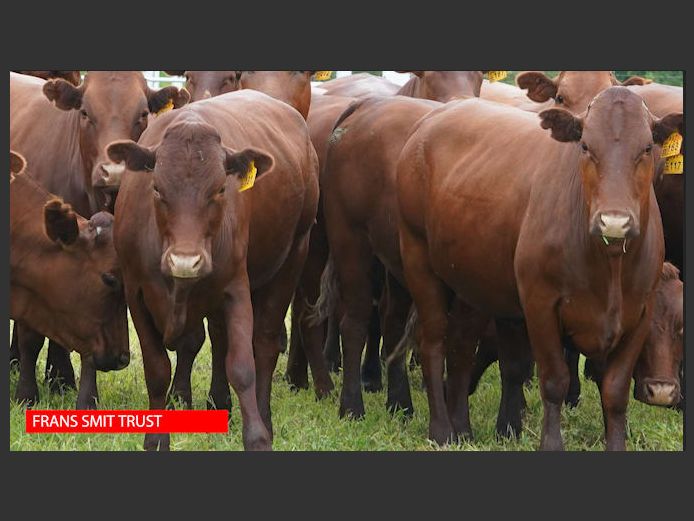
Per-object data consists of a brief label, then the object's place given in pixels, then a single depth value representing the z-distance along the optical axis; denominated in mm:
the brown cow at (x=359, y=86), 26580
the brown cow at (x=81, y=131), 18000
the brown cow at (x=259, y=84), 21516
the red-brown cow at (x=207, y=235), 13812
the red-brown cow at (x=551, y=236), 13719
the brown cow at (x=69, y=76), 20781
